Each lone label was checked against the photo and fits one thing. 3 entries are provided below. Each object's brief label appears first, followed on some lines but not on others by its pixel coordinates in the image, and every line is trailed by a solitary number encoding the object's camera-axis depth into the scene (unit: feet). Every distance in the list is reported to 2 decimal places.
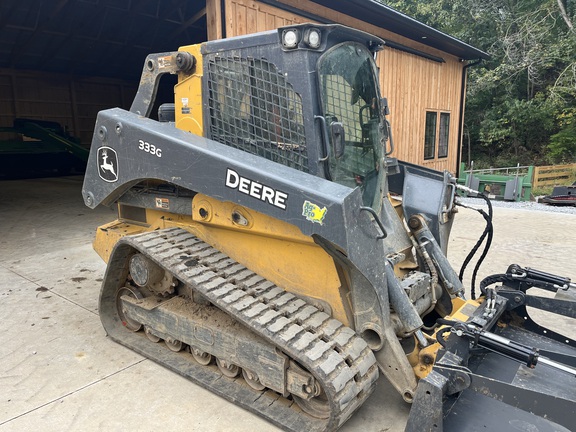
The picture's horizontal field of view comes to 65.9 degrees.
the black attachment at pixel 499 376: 6.26
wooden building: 24.60
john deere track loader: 7.75
